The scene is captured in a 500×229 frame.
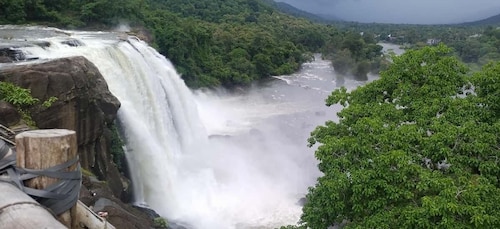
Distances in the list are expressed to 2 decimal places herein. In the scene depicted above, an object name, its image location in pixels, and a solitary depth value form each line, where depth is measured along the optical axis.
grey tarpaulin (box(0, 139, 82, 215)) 2.21
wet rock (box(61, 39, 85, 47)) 15.81
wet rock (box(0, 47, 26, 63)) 13.14
